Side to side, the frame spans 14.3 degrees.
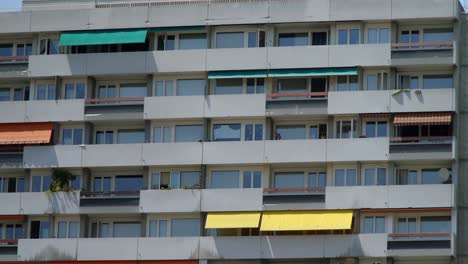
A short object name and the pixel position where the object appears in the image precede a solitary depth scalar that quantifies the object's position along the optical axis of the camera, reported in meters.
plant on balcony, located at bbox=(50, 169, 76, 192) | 103.44
